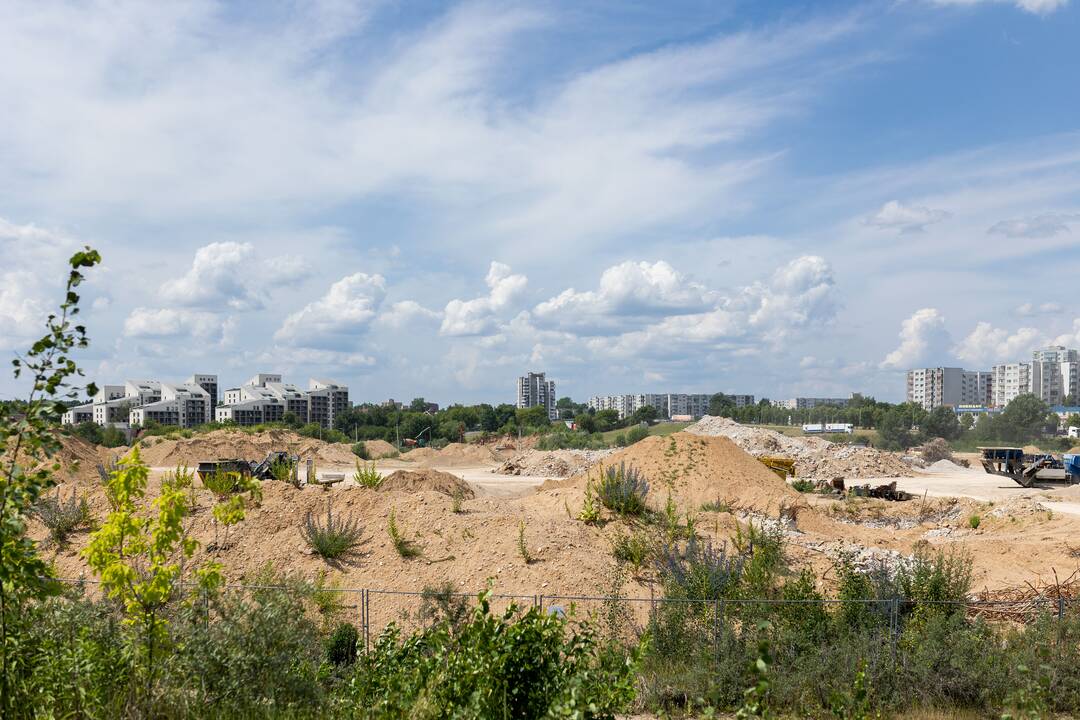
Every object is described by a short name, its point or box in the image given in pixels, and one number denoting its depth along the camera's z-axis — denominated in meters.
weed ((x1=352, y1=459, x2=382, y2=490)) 19.25
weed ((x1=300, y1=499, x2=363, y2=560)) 15.24
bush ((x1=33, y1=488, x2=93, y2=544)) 16.66
